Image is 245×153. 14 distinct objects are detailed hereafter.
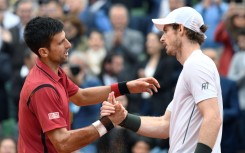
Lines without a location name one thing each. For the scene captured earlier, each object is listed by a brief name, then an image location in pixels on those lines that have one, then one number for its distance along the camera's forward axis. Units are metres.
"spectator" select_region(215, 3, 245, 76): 14.82
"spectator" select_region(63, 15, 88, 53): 15.85
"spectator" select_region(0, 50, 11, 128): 15.36
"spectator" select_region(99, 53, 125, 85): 14.95
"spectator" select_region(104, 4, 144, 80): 15.45
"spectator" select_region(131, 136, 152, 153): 13.65
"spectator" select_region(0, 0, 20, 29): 16.62
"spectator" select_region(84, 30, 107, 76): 15.72
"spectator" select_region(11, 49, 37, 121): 14.95
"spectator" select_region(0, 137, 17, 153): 13.37
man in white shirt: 8.19
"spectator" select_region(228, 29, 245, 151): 14.17
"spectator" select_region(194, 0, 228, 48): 15.29
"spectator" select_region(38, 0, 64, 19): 16.38
